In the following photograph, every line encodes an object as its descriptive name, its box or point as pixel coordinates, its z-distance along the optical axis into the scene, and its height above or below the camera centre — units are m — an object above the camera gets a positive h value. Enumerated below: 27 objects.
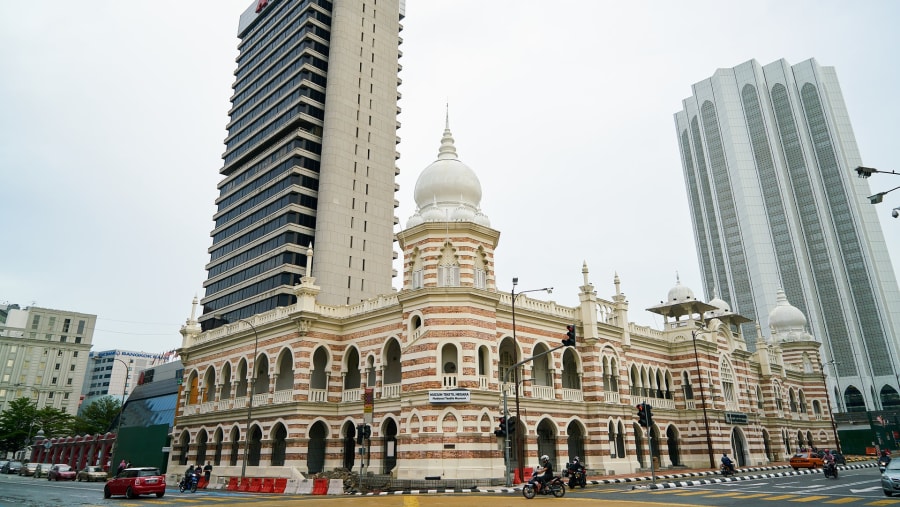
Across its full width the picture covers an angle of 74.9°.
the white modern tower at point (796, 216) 103.50 +44.17
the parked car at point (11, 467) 57.82 +0.09
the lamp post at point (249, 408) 34.47 +3.19
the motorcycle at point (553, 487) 22.85 -0.99
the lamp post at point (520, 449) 32.91 +0.63
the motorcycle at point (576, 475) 28.00 -0.67
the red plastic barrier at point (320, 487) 29.65 -1.11
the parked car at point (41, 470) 50.16 -0.19
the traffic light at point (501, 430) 27.25 +1.36
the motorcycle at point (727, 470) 36.08 -0.71
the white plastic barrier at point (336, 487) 29.44 -1.12
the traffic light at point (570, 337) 25.19 +5.02
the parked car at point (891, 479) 20.28 -0.79
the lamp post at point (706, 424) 43.05 +2.41
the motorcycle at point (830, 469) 30.53 -0.62
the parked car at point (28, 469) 52.62 -0.10
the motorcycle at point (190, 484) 32.53 -0.97
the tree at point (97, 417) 79.88 +6.65
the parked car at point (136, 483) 25.56 -0.71
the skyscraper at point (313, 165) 65.94 +34.12
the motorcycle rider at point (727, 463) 35.91 -0.30
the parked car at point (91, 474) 45.84 -0.53
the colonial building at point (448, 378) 31.22 +5.19
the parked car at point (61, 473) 46.62 -0.42
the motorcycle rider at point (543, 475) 23.05 -0.54
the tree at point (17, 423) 71.75 +5.19
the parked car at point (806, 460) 41.53 -0.23
